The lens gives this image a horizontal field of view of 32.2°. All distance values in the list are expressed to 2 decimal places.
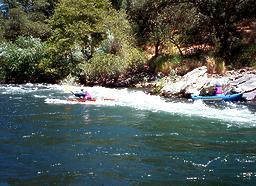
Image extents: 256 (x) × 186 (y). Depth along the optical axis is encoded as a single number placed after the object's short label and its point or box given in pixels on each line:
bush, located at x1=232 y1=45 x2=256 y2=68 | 32.12
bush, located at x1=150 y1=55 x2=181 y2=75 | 35.53
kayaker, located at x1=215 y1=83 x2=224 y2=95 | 25.70
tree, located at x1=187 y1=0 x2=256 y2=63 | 34.47
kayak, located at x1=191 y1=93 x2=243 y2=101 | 25.03
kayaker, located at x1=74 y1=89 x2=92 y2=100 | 25.27
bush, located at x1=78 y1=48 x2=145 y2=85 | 35.50
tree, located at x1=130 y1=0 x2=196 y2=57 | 36.25
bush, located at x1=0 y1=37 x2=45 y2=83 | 41.59
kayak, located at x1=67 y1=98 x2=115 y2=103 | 25.16
